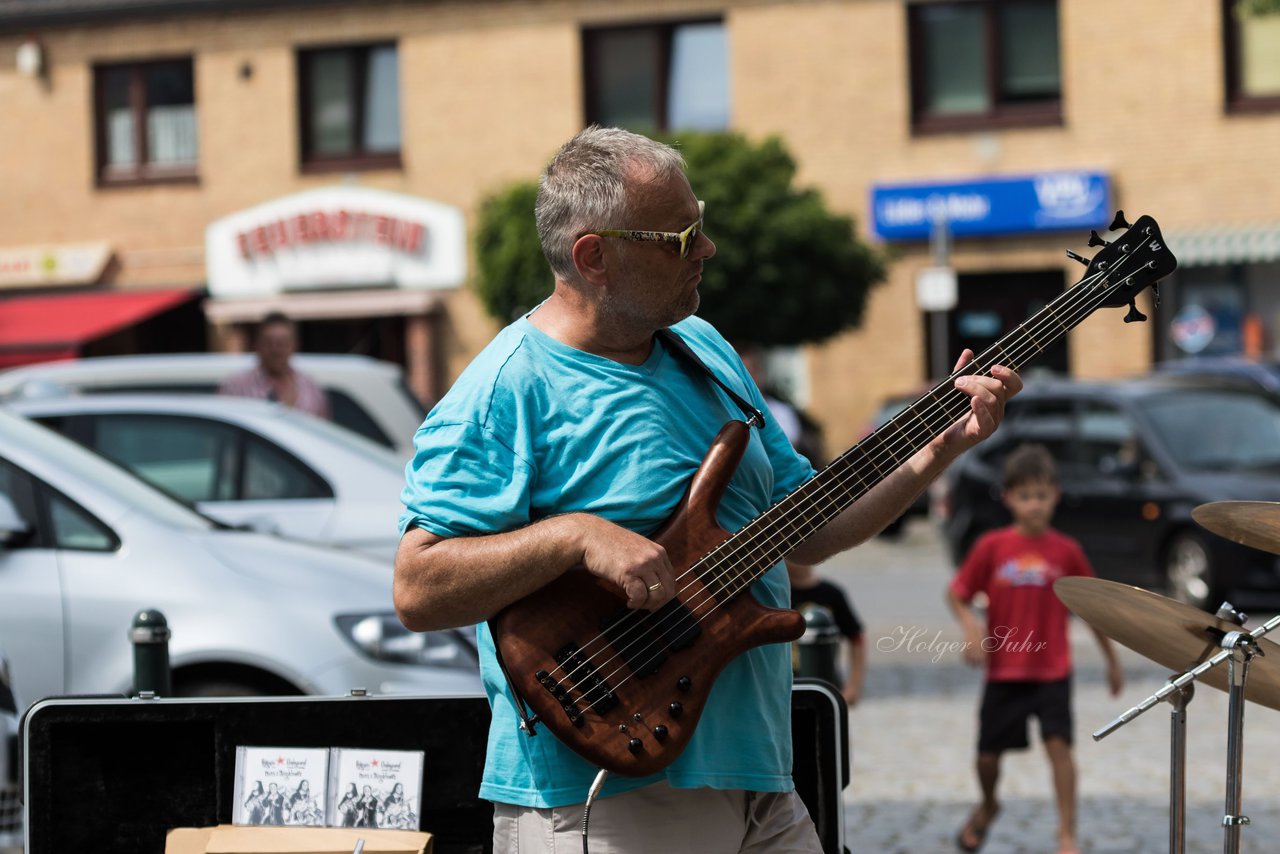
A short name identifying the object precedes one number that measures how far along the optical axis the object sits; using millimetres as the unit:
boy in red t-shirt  6523
